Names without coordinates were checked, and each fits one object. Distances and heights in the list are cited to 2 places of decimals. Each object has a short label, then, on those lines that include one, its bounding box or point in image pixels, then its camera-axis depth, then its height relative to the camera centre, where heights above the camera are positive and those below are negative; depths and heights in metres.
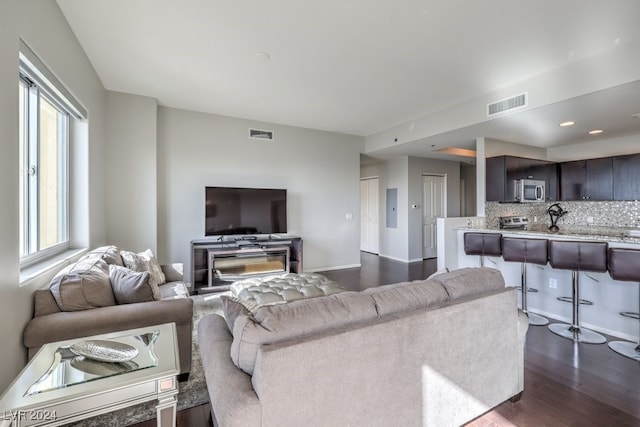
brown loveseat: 1.67 -0.64
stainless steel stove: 4.75 -0.14
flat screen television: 4.50 +0.06
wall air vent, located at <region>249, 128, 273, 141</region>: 5.03 +1.40
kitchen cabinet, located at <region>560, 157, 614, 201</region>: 4.53 +0.55
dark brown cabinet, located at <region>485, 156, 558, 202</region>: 4.46 +0.65
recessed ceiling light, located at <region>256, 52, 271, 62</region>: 2.87 +1.58
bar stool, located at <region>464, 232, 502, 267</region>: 3.59 -0.38
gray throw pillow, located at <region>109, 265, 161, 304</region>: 2.00 -0.51
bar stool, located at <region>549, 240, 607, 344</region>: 2.72 -0.49
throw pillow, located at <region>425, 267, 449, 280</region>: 1.90 -0.40
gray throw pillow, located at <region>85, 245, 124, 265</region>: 2.51 -0.35
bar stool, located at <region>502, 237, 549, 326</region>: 3.12 -0.45
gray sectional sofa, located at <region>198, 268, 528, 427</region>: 1.04 -0.60
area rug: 1.74 -1.22
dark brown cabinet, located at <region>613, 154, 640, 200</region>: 4.25 +0.53
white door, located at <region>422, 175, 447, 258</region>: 6.91 +0.16
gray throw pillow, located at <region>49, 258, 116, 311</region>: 1.81 -0.47
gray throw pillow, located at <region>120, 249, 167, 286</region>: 2.76 -0.47
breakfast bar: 2.86 -0.86
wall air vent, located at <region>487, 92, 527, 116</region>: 3.38 +1.32
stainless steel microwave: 4.56 +0.37
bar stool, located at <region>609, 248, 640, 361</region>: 2.48 -0.49
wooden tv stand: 4.23 -0.69
